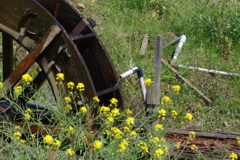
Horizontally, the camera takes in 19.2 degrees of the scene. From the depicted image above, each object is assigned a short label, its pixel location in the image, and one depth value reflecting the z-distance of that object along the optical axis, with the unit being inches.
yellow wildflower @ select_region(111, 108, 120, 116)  246.7
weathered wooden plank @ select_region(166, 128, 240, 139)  285.2
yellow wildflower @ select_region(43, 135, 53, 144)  204.5
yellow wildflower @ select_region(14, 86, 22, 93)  258.2
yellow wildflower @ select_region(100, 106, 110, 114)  254.8
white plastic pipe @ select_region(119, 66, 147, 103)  334.4
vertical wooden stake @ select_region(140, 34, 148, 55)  487.9
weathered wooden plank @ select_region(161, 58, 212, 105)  427.7
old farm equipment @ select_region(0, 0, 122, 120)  301.2
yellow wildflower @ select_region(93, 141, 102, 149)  211.1
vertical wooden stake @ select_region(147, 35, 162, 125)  274.6
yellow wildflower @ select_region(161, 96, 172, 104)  261.7
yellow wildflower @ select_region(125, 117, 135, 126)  242.7
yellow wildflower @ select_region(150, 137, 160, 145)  238.6
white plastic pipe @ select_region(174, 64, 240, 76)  462.2
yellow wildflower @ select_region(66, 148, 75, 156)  217.1
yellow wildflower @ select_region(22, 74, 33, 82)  261.5
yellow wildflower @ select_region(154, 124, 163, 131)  245.1
